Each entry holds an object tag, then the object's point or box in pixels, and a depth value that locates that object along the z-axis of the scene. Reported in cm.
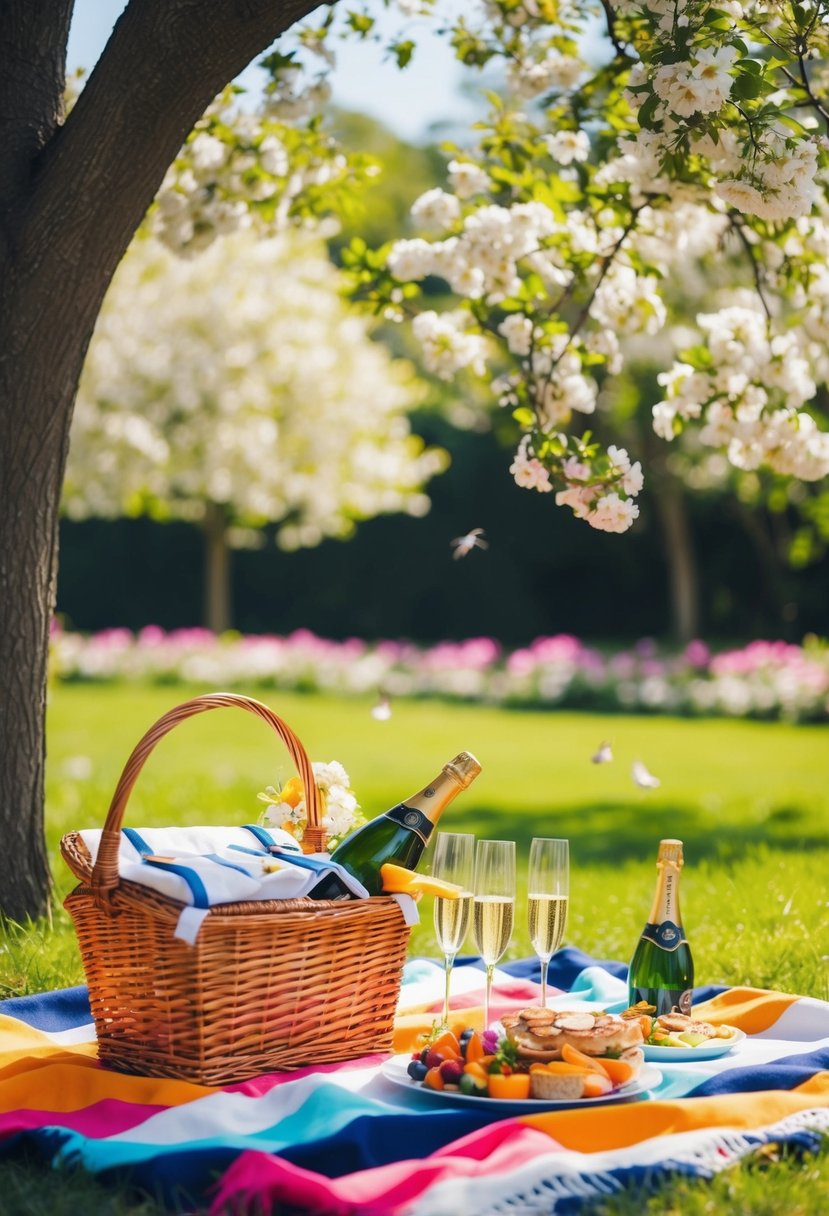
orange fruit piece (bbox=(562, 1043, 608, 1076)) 252
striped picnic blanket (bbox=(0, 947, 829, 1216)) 219
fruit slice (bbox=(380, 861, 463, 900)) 269
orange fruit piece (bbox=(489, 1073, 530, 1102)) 250
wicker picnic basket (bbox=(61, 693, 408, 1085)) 262
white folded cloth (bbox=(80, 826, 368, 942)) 259
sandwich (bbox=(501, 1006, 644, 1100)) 248
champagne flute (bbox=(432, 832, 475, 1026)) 270
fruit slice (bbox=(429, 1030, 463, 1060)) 267
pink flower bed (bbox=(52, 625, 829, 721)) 1388
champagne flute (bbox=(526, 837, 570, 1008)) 272
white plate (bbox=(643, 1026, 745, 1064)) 281
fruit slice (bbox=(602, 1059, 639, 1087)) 254
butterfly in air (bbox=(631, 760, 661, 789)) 427
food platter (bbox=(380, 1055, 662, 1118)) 247
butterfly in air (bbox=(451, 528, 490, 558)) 386
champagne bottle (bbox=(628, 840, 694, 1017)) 295
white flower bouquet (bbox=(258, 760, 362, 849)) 326
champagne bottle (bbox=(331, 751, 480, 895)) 304
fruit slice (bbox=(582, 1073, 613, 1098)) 248
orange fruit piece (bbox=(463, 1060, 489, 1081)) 254
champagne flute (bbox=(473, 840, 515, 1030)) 269
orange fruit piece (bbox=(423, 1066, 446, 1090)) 256
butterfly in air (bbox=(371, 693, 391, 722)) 410
